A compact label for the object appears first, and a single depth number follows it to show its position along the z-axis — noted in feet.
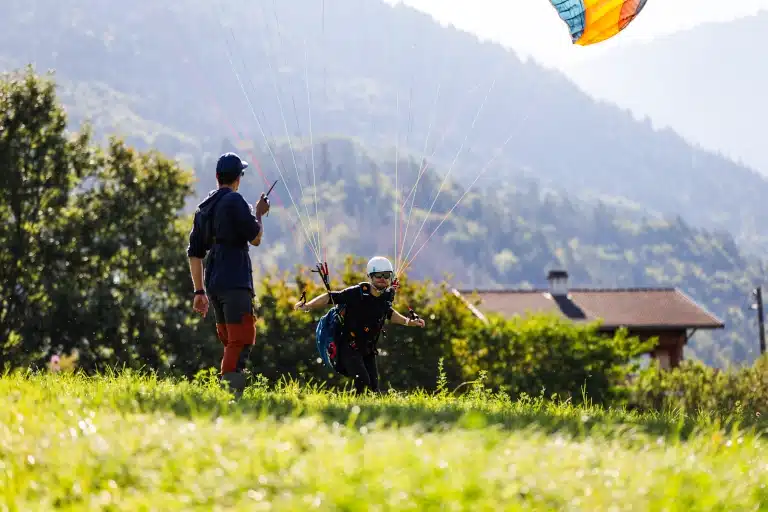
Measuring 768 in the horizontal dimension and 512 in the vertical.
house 177.78
